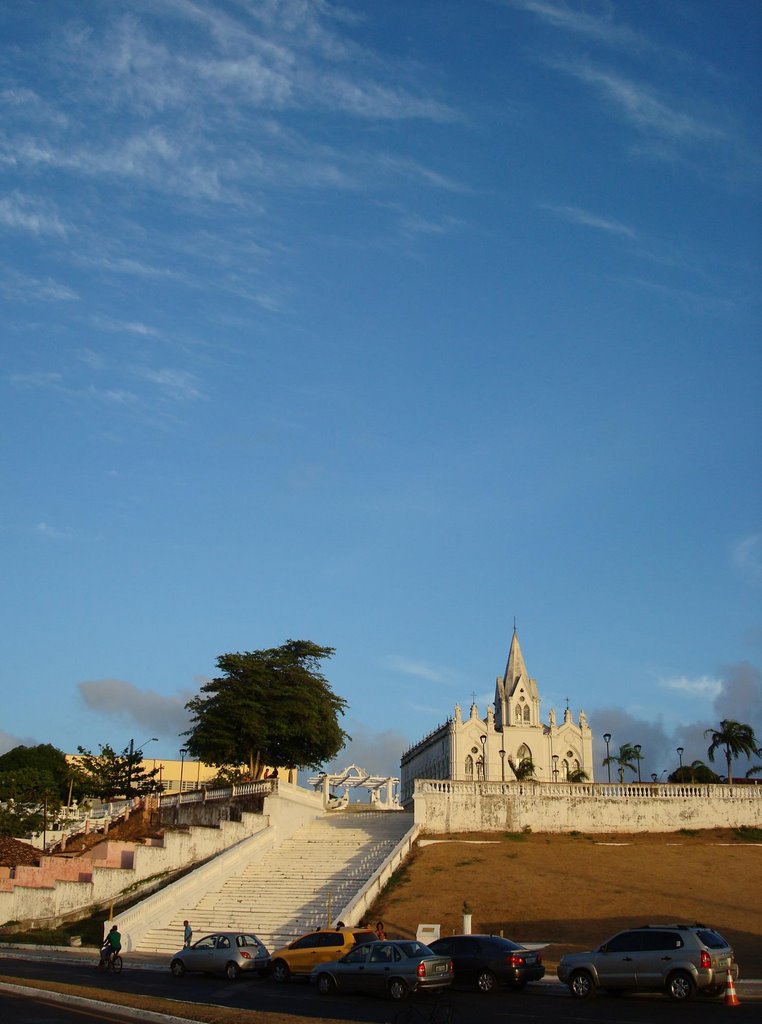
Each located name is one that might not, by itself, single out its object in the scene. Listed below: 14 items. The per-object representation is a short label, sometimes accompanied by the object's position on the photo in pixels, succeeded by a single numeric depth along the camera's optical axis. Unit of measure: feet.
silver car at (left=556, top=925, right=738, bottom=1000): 69.62
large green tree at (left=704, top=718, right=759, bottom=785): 213.87
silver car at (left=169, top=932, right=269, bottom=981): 88.84
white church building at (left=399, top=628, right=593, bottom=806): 382.42
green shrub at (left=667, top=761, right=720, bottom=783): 245.86
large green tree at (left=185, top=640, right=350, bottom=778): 181.98
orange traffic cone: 67.07
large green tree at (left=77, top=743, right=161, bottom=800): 224.33
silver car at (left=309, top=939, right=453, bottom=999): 74.38
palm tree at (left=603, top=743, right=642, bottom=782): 250.98
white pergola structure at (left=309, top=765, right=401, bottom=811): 310.04
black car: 77.30
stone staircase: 114.32
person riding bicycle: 90.17
